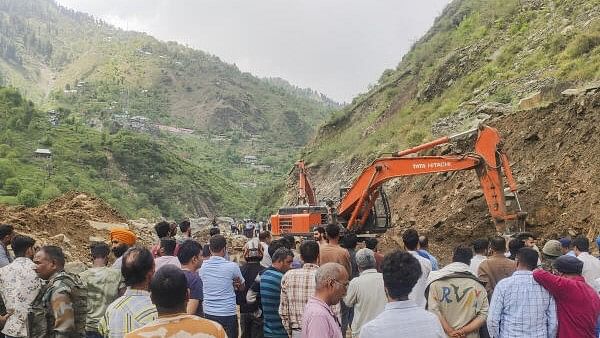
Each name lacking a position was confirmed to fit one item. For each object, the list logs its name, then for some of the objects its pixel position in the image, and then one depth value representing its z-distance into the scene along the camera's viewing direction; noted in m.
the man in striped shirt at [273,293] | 5.99
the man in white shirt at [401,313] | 3.54
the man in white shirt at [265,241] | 9.28
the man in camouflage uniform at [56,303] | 4.98
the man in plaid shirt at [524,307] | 5.14
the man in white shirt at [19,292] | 5.37
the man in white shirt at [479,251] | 7.18
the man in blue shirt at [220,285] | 6.70
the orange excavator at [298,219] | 17.84
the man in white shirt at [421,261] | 6.41
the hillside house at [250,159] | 120.69
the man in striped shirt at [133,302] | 3.96
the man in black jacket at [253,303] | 6.64
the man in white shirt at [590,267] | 7.06
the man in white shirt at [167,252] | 6.41
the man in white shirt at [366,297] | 5.84
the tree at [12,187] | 36.78
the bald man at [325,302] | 4.21
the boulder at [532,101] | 19.86
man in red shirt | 5.09
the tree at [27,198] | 33.69
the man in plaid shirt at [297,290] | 5.44
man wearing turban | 6.75
